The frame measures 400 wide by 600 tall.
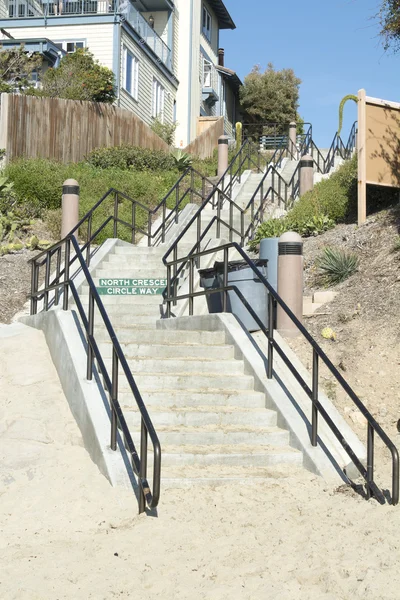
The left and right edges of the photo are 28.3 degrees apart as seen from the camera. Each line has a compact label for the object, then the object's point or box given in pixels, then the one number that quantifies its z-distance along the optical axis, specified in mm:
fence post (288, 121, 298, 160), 23609
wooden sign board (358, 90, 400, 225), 13414
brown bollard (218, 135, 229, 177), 20984
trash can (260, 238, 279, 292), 10117
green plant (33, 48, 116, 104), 24141
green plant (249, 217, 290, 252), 13523
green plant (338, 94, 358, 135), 16781
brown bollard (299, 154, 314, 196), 16531
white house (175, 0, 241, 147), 34656
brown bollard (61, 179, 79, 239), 12688
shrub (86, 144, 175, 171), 21234
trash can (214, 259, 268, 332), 9492
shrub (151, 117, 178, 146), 29516
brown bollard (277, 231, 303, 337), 8938
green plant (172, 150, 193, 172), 22953
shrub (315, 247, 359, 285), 11180
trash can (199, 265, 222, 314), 10031
